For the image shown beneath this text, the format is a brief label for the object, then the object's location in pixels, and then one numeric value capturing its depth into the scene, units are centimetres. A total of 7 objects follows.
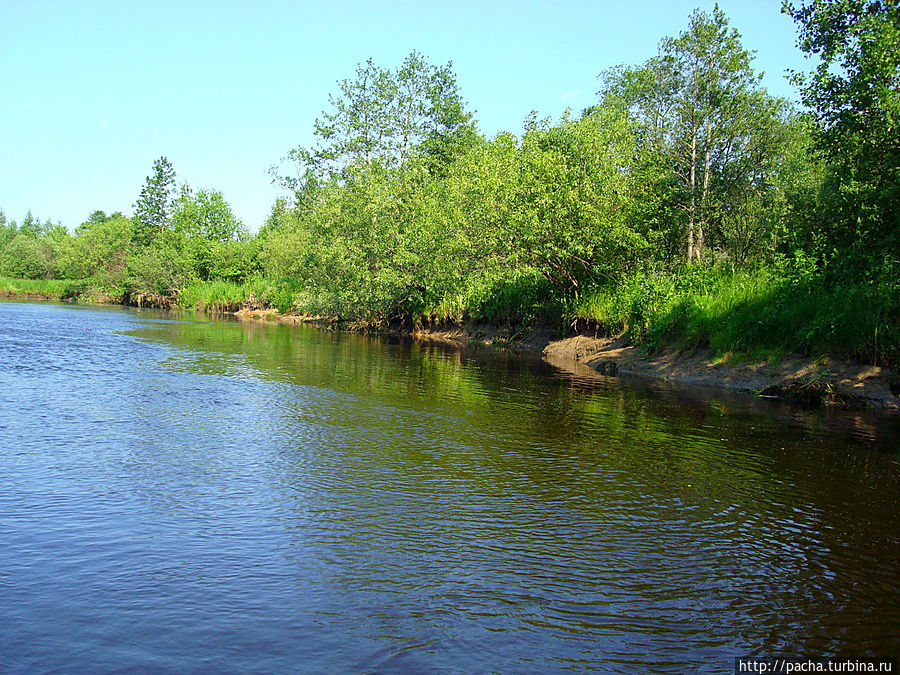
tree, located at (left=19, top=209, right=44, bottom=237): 17368
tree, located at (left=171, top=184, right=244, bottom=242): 8825
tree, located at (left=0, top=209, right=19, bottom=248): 15005
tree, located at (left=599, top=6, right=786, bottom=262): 3294
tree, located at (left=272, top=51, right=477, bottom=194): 6062
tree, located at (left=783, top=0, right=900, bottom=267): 1652
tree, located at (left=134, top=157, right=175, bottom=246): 9988
